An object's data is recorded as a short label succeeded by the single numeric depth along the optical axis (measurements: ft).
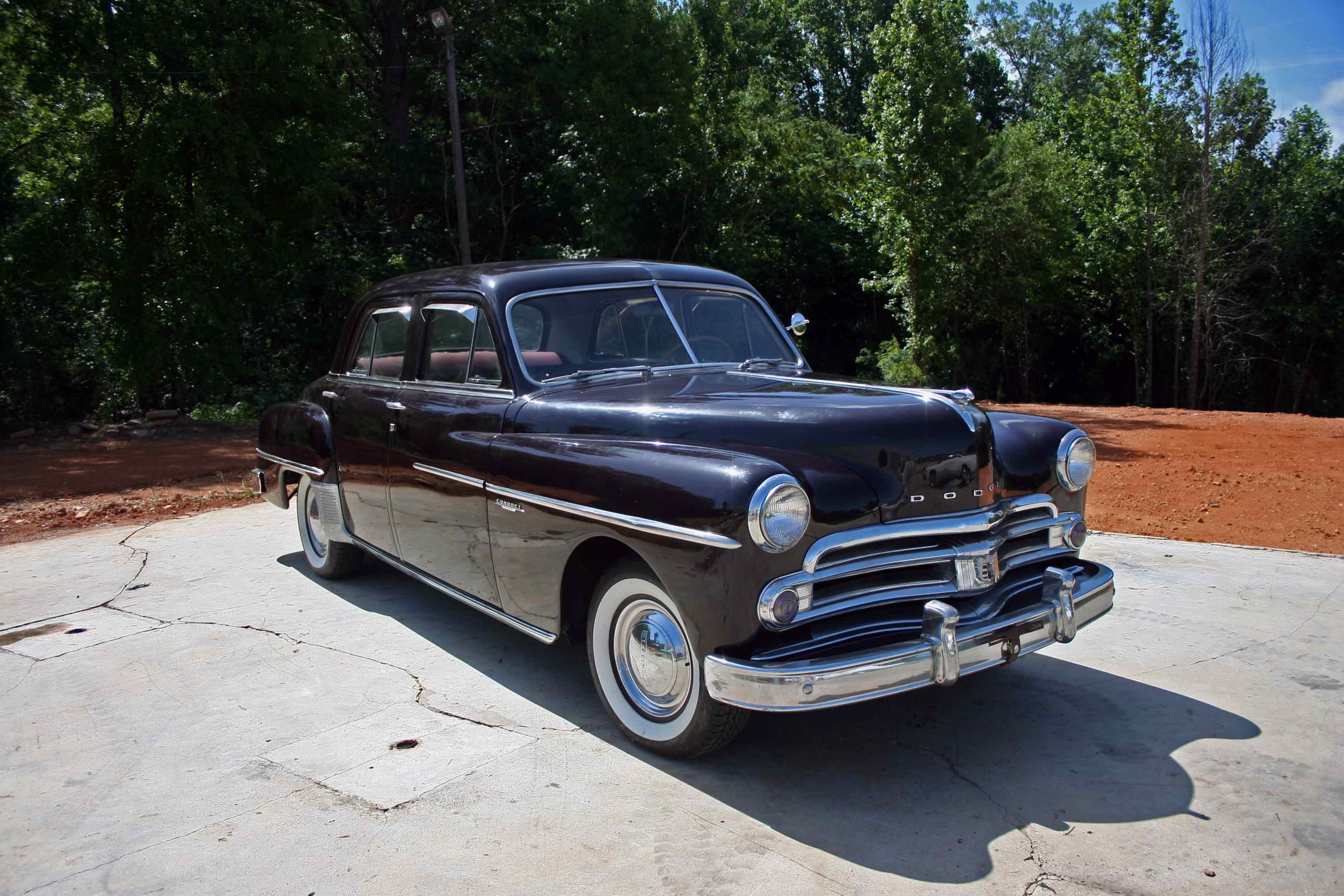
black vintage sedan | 9.75
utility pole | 56.90
